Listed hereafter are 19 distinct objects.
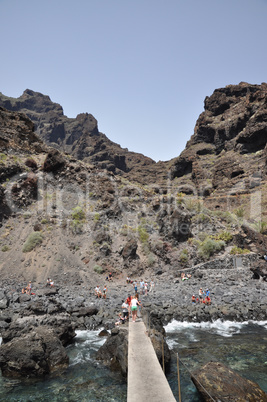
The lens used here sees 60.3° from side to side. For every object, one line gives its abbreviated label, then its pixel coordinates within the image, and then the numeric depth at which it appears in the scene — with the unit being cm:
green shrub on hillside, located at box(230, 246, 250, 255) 2618
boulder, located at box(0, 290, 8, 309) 1470
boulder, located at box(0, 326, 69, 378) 809
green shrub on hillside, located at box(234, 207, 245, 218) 4204
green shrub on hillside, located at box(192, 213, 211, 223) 3131
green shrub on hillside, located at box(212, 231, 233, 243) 2873
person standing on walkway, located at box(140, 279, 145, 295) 2048
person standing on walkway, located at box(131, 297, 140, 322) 1038
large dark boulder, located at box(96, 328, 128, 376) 817
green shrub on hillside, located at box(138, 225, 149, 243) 2882
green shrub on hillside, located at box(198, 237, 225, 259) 2650
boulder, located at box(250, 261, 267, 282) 2162
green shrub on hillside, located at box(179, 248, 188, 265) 2597
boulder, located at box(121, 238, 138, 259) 2611
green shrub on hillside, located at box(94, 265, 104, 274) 2462
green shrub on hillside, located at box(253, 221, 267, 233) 3087
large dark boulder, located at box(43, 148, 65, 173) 3578
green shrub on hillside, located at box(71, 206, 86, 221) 3058
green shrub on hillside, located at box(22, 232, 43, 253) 2566
